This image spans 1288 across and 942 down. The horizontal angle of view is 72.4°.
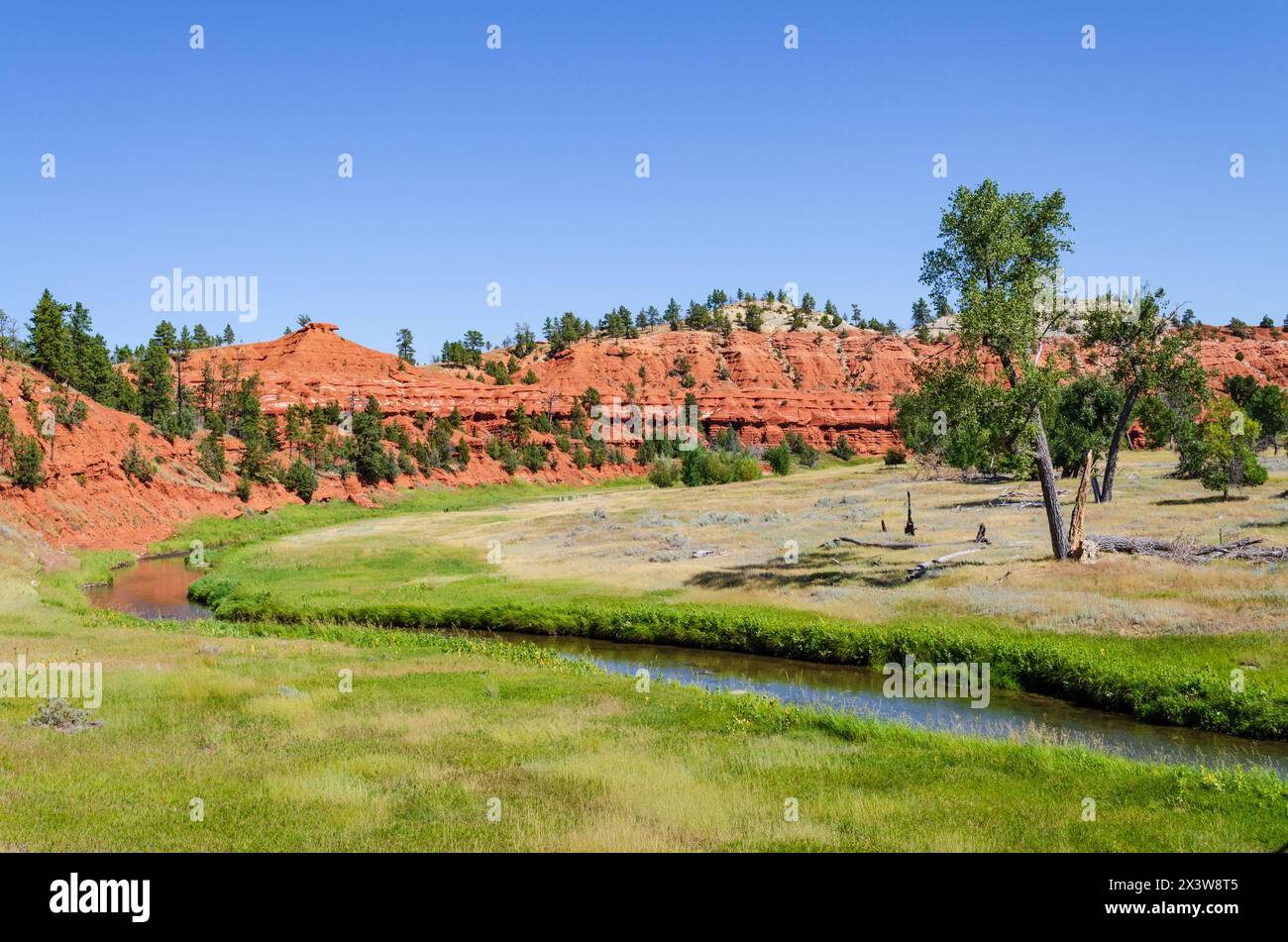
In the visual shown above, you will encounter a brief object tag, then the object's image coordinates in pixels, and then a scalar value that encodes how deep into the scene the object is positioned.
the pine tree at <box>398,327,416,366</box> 191.00
